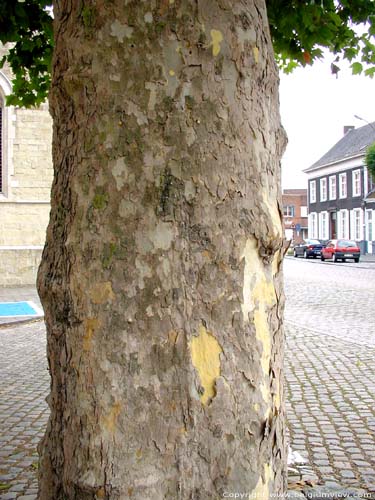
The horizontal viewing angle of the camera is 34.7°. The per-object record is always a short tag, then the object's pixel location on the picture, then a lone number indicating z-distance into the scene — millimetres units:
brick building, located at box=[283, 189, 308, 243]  84625
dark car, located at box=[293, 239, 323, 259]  44094
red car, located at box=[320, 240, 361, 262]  37500
